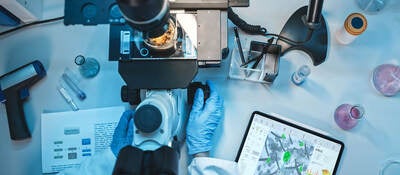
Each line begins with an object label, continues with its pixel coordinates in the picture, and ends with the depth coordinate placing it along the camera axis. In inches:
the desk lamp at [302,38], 41.2
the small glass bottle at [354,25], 39.1
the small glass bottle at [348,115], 39.0
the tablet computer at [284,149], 39.3
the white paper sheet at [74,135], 40.7
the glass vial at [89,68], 42.3
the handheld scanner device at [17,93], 40.4
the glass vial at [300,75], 40.2
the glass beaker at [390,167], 39.6
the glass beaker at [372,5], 41.7
